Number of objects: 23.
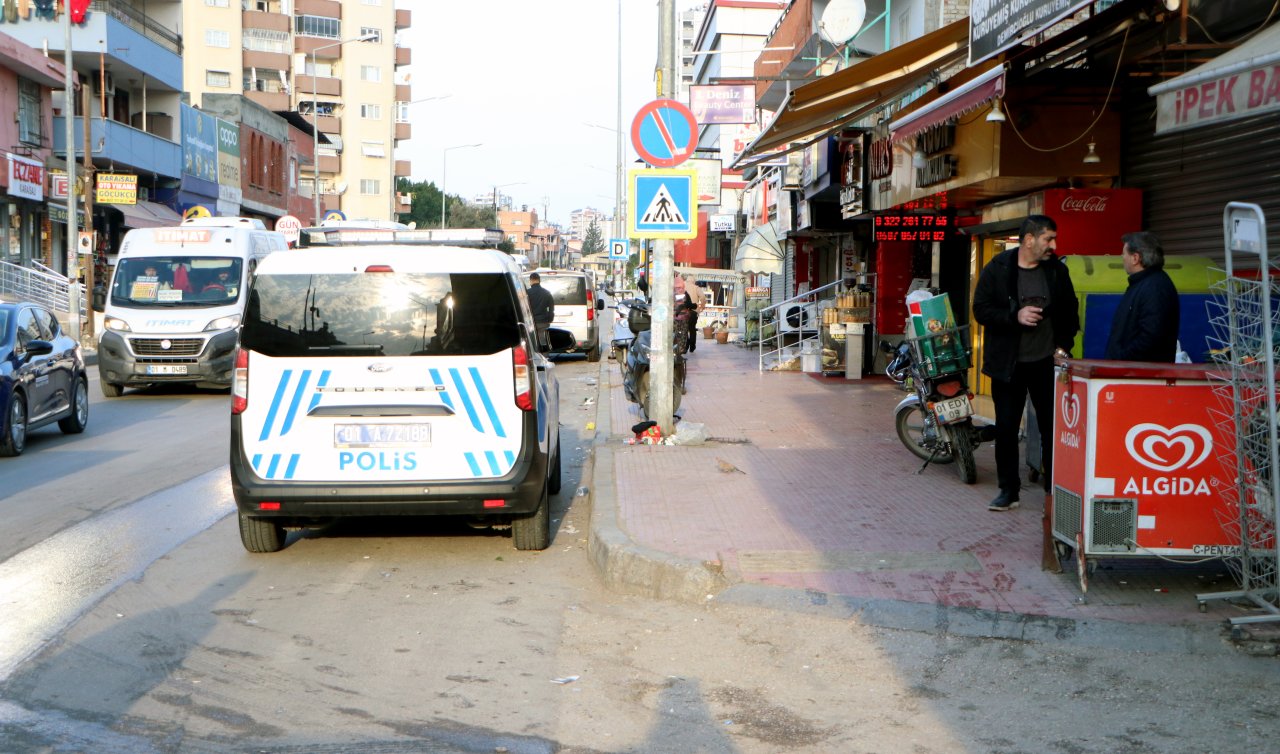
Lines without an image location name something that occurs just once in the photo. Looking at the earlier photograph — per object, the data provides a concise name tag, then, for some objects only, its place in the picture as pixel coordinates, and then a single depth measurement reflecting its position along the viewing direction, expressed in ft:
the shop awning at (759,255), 93.61
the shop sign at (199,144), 146.61
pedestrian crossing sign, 37.19
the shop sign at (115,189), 102.99
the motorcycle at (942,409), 31.94
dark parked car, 39.32
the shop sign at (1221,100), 20.35
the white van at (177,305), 56.85
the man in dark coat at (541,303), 70.49
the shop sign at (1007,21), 29.68
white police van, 23.85
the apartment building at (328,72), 257.34
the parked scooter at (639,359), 44.98
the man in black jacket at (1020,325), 26.78
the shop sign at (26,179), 100.78
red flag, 117.19
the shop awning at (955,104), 30.89
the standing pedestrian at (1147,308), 23.85
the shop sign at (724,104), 72.49
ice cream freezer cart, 19.71
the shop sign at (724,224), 161.07
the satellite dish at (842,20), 61.77
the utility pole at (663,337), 38.50
